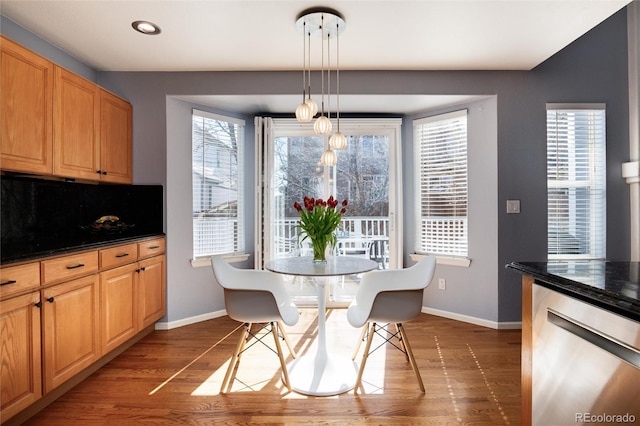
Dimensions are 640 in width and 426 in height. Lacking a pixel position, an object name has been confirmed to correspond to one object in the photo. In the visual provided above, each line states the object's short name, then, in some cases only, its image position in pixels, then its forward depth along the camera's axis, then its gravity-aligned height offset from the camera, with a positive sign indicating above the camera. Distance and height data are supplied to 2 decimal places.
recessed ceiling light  2.31 +1.36
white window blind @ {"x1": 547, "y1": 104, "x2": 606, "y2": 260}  3.20 +0.19
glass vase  2.27 -0.25
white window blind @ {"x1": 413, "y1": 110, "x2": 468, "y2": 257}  3.33 +0.30
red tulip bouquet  2.26 -0.07
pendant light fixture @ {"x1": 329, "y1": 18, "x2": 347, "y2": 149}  2.24 +0.49
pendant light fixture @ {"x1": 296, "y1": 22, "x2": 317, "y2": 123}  2.03 +0.63
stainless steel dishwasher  0.89 -0.49
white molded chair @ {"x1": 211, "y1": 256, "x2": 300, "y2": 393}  2.00 -0.62
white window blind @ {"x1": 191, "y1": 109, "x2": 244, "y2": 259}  3.30 +0.31
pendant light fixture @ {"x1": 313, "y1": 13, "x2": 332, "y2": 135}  2.18 +0.59
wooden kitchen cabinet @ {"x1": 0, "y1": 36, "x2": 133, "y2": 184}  1.90 +0.65
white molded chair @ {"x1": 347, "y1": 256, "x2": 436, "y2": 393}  1.97 -0.58
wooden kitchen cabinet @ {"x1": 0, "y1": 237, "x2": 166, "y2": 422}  1.62 -0.64
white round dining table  2.02 -1.07
